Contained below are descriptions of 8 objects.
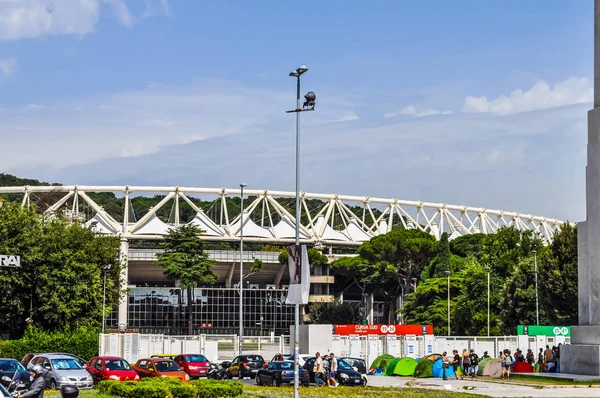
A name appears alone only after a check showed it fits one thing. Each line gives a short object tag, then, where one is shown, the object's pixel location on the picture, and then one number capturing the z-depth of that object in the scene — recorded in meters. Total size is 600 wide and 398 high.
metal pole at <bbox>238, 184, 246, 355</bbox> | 63.51
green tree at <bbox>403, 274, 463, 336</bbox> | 105.81
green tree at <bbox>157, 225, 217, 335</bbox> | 118.19
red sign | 69.62
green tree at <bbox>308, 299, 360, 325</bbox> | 140.75
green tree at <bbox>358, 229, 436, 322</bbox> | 135.75
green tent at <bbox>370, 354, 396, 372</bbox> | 56.97
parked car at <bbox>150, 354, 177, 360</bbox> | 49.71
